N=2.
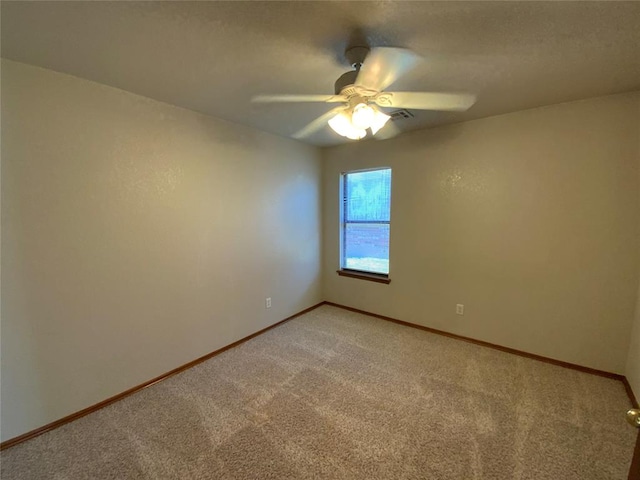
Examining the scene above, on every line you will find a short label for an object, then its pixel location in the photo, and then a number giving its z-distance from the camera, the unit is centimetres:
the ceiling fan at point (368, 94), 155
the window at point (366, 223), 351
